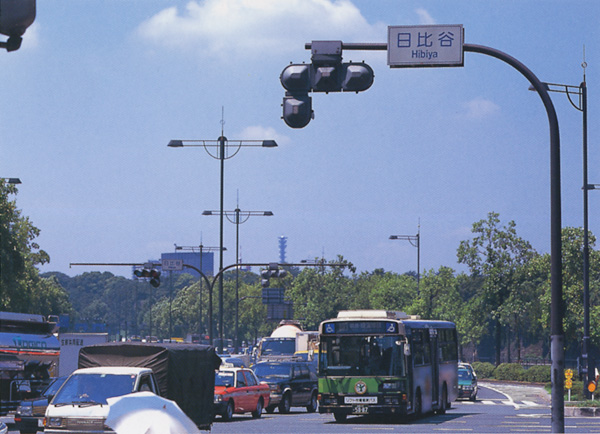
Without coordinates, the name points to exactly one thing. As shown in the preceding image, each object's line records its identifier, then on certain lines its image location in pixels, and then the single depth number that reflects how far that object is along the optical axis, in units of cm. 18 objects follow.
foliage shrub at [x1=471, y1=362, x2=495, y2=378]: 7794
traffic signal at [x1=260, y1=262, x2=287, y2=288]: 4644
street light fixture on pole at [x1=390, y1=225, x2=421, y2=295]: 6950
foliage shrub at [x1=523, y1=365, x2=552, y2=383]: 6619
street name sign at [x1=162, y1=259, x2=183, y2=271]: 4650
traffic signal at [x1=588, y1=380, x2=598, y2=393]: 3131
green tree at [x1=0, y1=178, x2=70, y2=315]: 5312
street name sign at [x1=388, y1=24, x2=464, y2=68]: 1384
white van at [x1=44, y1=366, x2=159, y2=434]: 1744
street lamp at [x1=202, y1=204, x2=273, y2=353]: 5259
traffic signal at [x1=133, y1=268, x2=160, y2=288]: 4062
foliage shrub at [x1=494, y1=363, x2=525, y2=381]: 7069
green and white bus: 2803
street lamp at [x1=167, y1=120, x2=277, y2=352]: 4097
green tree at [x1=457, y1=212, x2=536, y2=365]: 7581
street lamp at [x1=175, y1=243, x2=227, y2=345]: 4271
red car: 2991
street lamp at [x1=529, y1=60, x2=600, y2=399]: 3628
